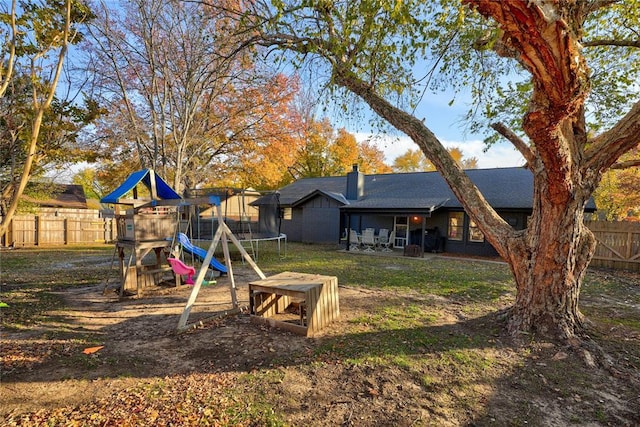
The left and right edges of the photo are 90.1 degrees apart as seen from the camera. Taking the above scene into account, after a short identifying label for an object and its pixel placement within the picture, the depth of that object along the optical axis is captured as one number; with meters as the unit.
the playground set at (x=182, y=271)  4.91
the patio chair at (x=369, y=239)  15.81
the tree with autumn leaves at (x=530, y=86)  2.99
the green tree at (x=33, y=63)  3.54
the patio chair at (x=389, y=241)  16.28
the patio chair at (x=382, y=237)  16.41
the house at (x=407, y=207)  14.77
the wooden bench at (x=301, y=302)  4.75
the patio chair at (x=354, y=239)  16.19
